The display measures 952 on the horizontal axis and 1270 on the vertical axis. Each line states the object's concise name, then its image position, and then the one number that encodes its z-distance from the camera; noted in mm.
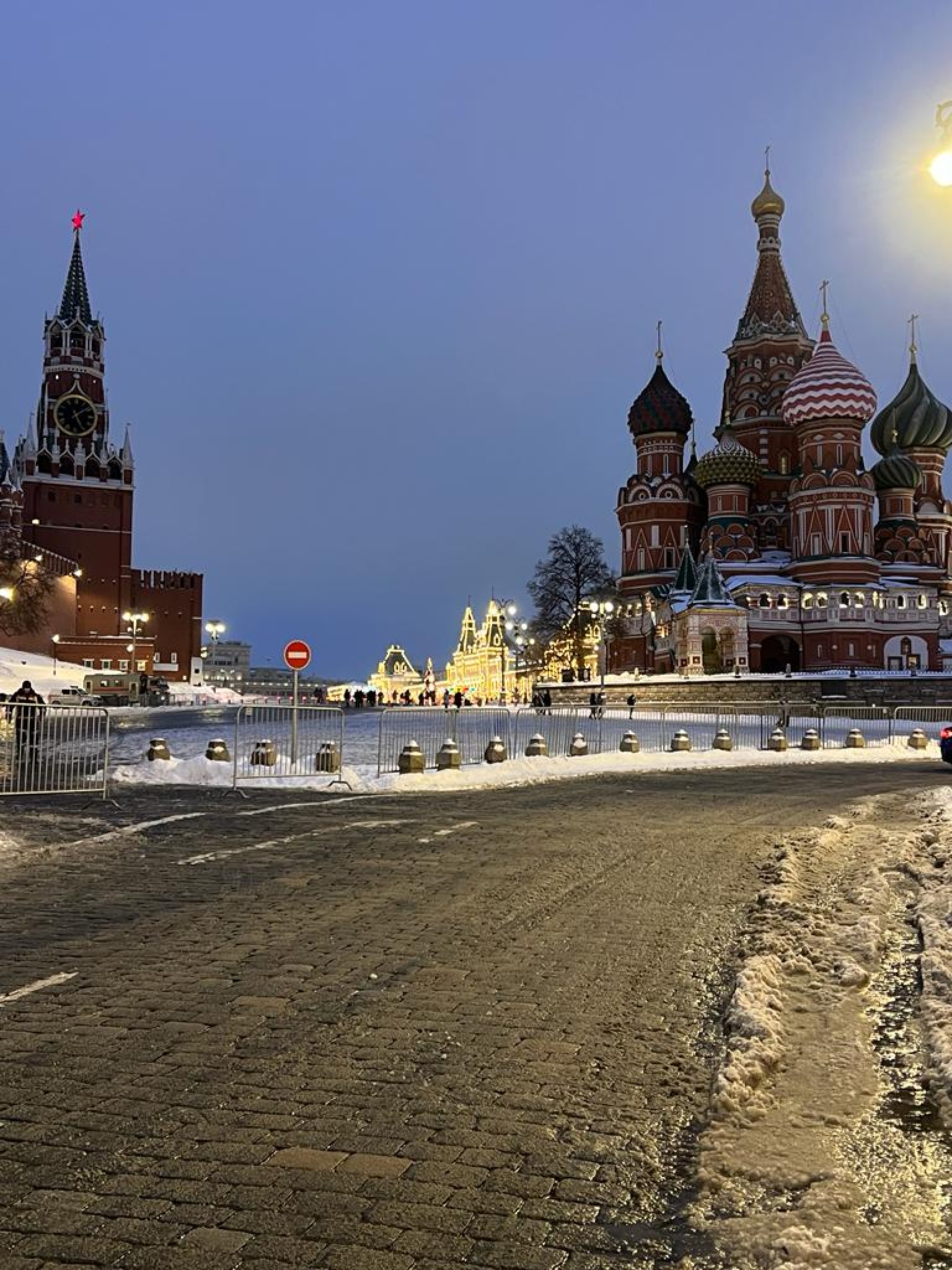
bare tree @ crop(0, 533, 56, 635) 67750
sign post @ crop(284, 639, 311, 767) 19078
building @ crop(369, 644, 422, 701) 181500
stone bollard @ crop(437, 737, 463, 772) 20250
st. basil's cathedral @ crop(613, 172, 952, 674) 66500
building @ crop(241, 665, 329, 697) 185425
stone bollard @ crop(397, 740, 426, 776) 19672
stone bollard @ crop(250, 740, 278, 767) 19297
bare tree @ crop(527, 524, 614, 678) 82562
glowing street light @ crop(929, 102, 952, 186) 8414
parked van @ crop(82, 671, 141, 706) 63375
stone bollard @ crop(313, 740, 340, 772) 19516
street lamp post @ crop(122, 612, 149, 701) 90112
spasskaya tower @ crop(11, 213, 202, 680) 103125
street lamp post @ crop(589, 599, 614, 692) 66125
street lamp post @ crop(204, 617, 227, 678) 93625
